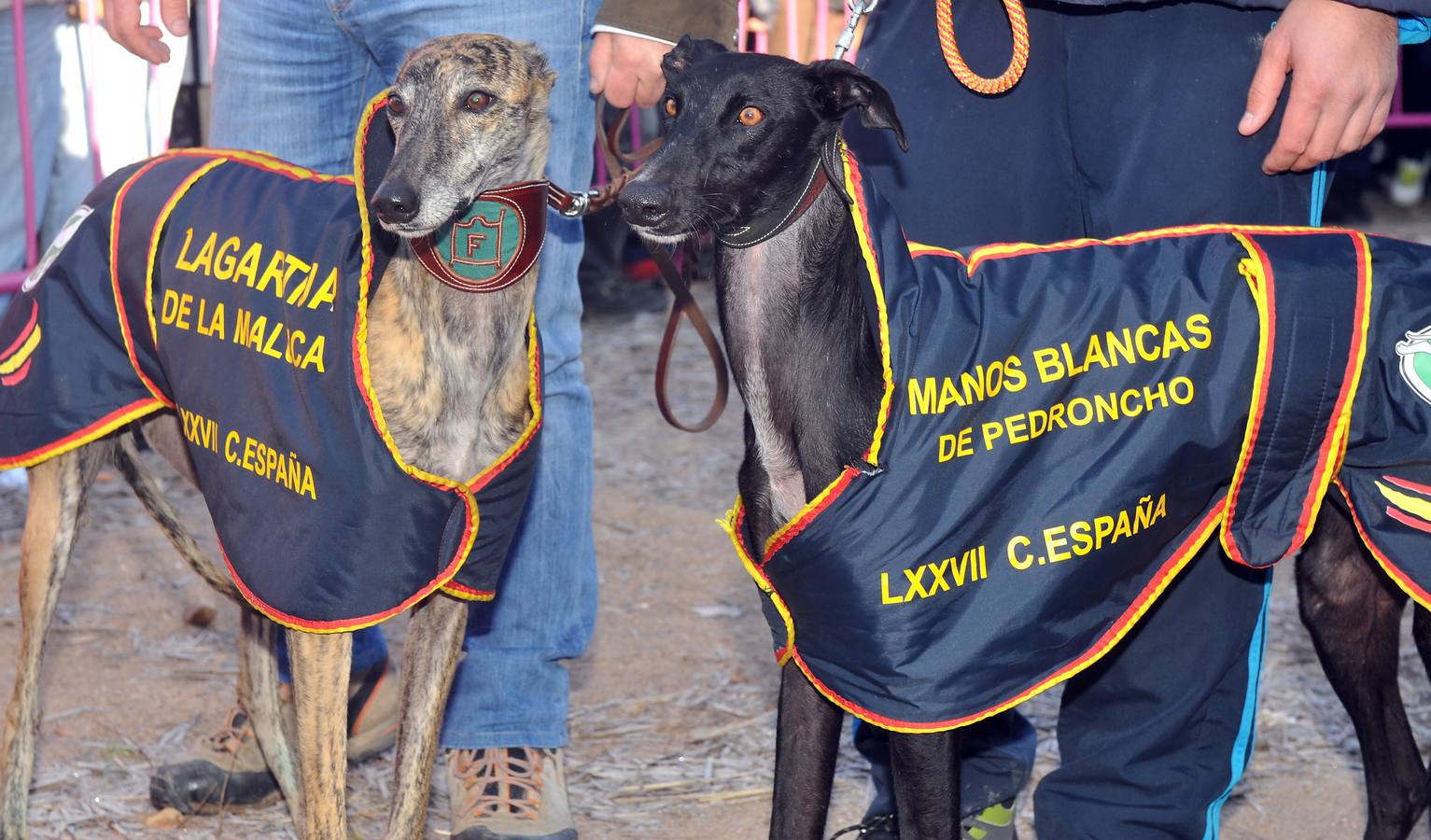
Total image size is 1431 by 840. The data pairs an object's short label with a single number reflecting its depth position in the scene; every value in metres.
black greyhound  2.15
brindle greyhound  2.36
